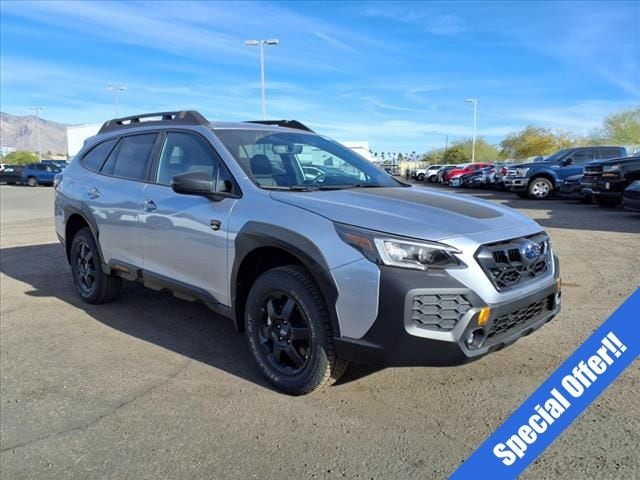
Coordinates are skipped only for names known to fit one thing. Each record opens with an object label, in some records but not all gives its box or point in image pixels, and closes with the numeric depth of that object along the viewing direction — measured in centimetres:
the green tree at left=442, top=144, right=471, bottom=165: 7550
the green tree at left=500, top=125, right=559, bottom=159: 5953
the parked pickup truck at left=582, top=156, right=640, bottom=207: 1177
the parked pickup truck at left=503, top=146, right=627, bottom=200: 1728
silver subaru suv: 263
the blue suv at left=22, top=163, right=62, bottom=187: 3422
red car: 3333
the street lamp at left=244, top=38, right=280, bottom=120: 2905
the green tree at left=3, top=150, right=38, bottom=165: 8144
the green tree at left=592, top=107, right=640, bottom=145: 4688
